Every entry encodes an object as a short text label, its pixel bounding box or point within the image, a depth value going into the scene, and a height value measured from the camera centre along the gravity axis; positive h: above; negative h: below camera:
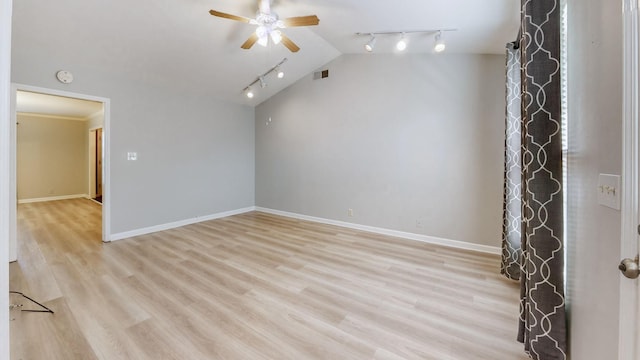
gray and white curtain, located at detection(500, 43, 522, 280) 2.33 +0.08
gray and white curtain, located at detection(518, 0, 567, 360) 1.32 -0.03
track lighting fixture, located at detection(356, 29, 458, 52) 2.89 +1.75
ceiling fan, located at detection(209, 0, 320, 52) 2.51 +1.67
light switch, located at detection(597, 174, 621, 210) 0.84 -0.05
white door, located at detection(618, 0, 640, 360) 0.75 +0.00
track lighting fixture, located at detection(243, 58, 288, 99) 4.25 +1.83
